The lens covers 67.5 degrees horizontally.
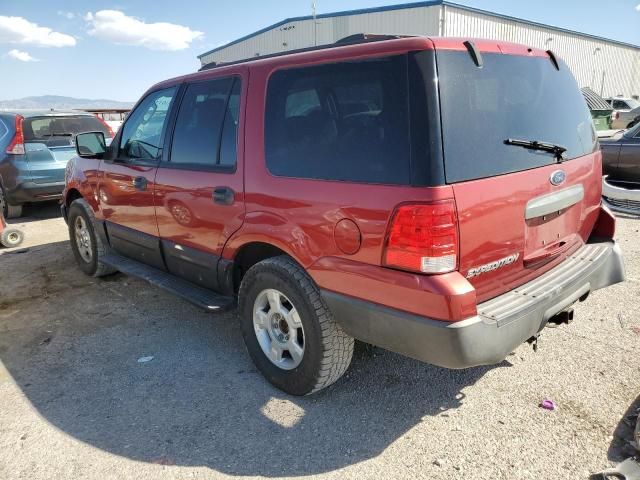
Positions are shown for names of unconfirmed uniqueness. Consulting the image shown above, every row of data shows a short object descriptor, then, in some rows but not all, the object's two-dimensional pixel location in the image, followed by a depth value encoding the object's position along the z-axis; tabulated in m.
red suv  2.12
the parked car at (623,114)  21.04
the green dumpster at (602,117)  20.80
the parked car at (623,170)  7.10
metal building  24.16
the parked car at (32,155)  7.51
